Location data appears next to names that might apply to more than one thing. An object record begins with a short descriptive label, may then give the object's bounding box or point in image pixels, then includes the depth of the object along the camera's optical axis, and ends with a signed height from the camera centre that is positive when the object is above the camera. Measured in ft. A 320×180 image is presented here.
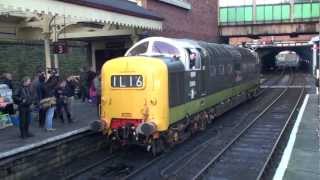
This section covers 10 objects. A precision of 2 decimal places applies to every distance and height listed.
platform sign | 38.42 +3.09
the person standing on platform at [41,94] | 30.96 -1.87
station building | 32.36 +6.06
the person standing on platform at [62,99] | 32.54 -2.52
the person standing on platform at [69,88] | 33.79 -1.56
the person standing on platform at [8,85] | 32.46 -1.07
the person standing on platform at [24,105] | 27.64 -2.61
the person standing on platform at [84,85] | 43.51 -1.50
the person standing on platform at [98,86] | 35.71 -1.39
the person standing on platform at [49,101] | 29.95 -2.47
